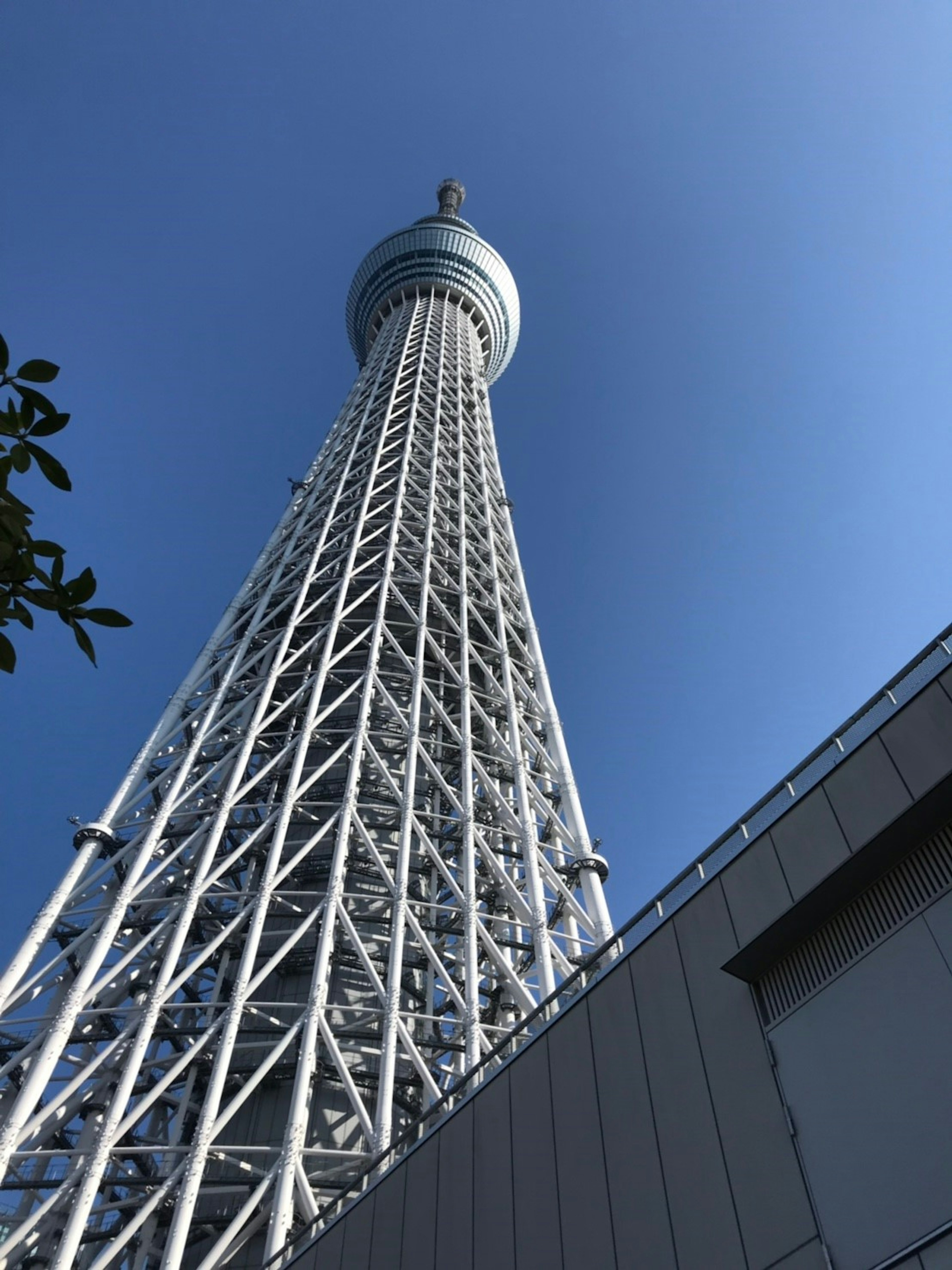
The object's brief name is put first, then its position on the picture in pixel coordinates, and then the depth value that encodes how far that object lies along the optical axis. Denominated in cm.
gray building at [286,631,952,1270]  769
